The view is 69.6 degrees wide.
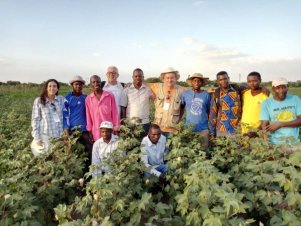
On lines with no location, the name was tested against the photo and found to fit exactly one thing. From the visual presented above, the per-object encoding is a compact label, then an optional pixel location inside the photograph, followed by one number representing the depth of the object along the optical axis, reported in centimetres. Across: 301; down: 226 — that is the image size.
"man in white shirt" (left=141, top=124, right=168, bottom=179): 308
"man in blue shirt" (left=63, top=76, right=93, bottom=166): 328
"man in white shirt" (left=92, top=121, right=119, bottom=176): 294
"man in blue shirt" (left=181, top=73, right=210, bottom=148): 326
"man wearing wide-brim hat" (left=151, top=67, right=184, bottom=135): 336
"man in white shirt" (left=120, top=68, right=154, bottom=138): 338
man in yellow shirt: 310
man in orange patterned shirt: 320
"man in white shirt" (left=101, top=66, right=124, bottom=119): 337
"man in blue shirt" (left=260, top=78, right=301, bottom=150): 284
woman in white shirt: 309
